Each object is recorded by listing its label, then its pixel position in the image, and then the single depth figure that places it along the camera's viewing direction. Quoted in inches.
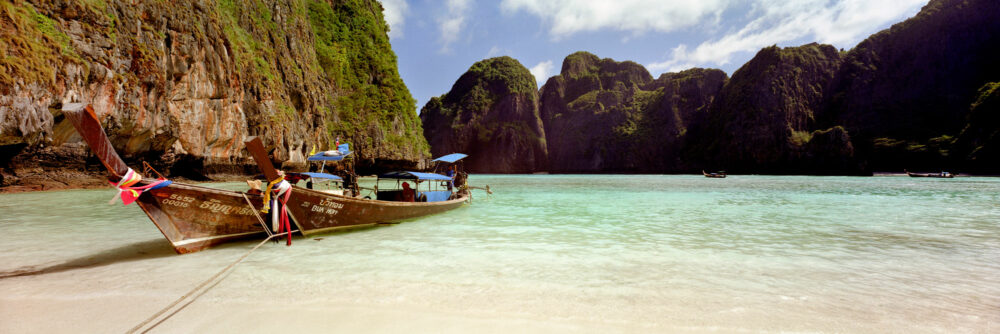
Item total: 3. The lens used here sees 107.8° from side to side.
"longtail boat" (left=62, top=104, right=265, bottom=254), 185.8
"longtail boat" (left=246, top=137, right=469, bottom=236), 257.8
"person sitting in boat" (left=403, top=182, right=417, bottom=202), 478.5
